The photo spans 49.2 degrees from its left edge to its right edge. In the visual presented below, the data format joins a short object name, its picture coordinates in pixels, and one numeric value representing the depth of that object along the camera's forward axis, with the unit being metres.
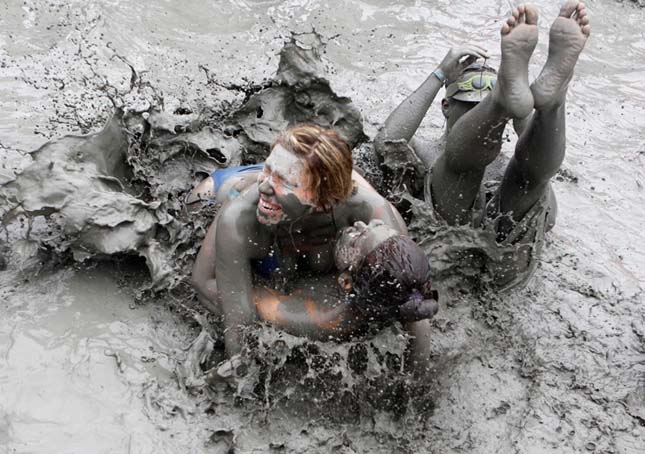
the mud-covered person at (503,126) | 3.32
